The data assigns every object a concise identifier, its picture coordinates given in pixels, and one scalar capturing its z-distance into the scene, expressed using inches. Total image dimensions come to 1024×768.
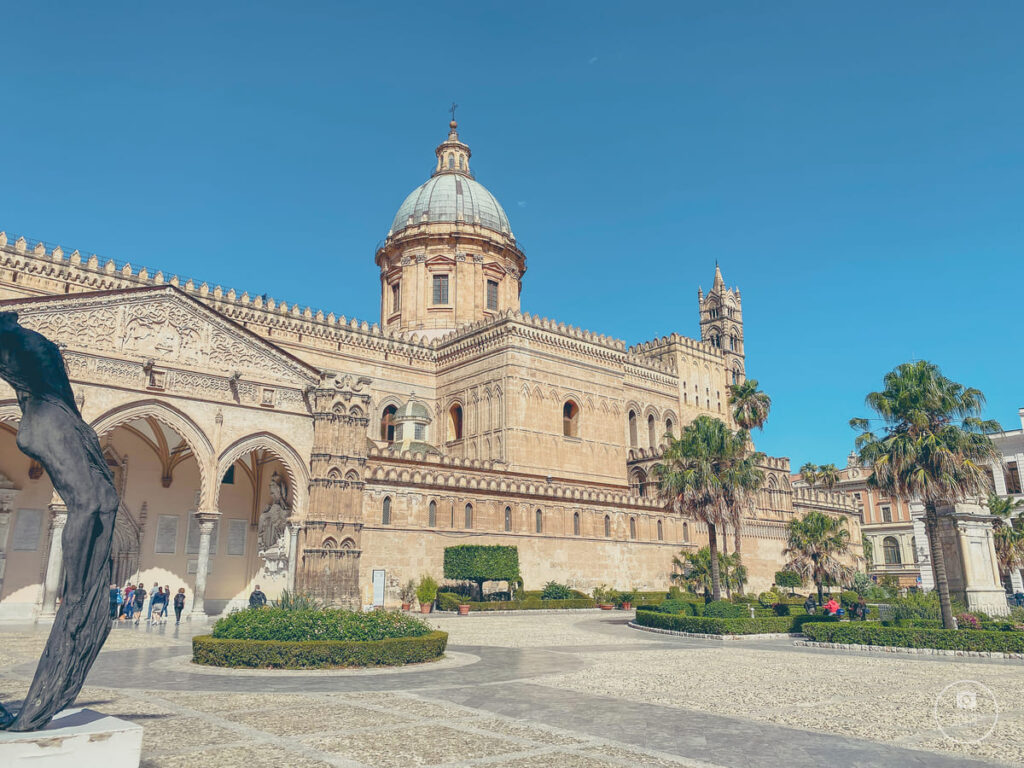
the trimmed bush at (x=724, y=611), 981.8
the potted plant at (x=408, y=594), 1248.8
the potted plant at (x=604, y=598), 1420.8
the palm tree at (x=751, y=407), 1726.1
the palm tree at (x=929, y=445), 852.6
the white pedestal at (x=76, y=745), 207.9
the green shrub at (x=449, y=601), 1231.5
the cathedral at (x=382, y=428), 1059.9
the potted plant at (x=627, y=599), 1467.8
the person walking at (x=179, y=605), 1019.9
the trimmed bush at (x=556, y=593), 1385.3
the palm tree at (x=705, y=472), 1091.3
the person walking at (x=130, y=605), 1086.4
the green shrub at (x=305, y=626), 577.9
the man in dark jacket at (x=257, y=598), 1001.2
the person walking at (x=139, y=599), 1095.2
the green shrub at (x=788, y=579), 1910.6
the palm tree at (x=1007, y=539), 1347.2
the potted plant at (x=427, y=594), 1248.8
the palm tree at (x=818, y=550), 1507.1
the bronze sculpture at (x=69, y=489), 239.1
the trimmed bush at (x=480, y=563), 1288.1
